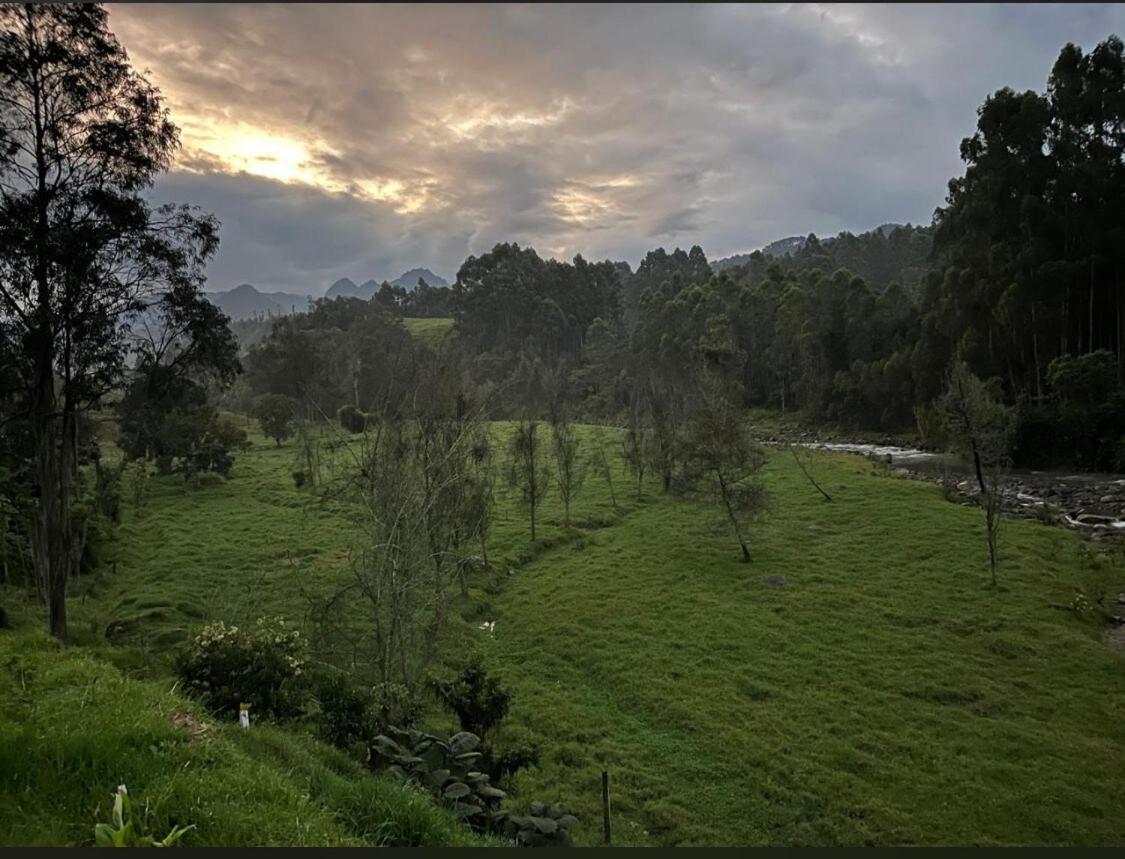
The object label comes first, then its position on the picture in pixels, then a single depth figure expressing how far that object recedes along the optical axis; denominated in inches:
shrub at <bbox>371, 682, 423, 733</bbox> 358.3
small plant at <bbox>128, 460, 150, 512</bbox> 1225.7
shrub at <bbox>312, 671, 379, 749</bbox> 347.6
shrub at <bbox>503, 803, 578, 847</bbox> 260.5
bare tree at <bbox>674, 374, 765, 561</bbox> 927.0
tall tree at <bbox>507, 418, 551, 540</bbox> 1034.3
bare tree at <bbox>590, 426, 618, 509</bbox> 1350.9
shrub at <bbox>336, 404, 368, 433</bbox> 1996.1
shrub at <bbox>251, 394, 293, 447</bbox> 1984.5
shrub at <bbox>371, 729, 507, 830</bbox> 273.6
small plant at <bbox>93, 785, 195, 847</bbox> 135.5
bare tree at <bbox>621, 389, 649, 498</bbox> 1393.9
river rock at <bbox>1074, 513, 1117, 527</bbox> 1016.9
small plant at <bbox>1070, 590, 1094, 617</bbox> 658.2
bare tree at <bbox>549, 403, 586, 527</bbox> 1123.9
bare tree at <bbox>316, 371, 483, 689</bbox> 372.2
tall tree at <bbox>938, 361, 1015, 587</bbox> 1018.7
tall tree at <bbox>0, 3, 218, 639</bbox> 479.5
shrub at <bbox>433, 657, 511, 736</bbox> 418.3
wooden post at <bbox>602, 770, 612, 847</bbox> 273.6
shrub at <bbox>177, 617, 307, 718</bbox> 340.8
